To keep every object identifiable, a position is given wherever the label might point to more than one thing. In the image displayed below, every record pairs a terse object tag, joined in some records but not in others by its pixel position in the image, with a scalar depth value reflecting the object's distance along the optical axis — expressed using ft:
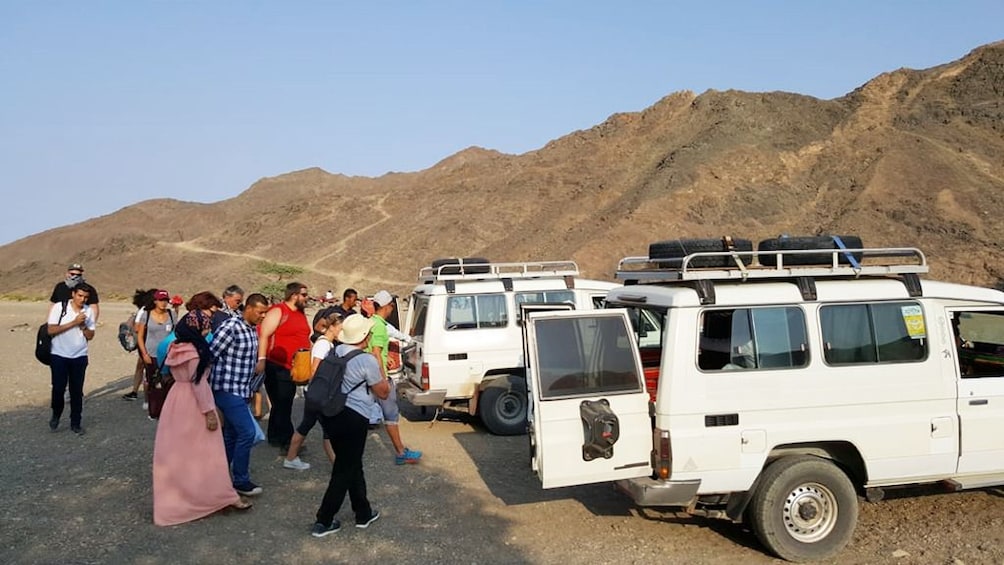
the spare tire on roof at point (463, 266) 34.04
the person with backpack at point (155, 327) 32.07
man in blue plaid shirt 20.67
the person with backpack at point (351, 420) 18.44
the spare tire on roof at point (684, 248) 20.08
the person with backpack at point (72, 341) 28.81
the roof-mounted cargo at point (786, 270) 17.38
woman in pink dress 19.69
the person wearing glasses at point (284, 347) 26.25
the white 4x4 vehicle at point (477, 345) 30.63
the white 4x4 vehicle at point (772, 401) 16.69
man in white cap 24.94
